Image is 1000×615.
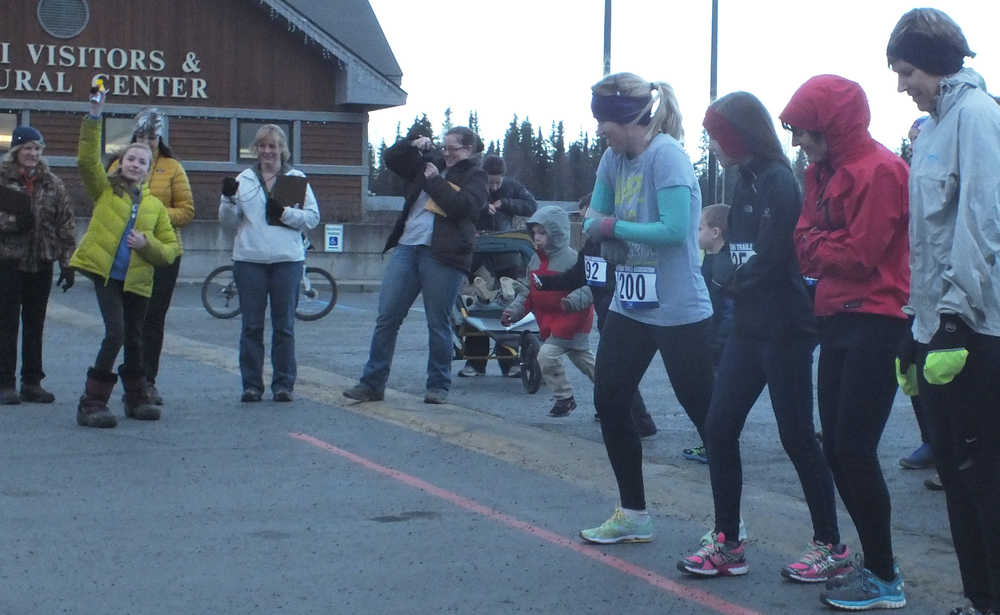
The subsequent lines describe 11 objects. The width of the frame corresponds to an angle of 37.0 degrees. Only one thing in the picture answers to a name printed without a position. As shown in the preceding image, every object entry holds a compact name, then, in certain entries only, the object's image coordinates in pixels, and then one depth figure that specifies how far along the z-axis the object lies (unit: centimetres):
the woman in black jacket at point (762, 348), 520
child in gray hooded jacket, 990
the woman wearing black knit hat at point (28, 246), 974
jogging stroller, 1153
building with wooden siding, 3481
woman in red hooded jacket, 471
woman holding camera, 981
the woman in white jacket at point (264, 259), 995
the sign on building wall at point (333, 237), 2683
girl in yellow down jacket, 883
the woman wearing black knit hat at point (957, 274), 416
